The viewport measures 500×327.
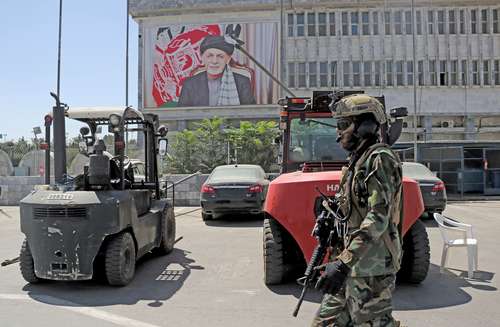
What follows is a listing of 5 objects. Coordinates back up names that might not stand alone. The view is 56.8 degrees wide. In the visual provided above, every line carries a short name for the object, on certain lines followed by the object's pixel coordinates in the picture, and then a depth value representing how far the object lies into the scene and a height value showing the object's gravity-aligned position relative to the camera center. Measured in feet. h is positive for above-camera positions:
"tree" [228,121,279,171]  71.97 +3.55
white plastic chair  20.71 -3.53
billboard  112.37 +25.20
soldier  8.67 -1.18
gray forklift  18.02 -1.98
